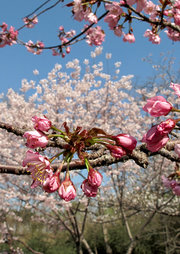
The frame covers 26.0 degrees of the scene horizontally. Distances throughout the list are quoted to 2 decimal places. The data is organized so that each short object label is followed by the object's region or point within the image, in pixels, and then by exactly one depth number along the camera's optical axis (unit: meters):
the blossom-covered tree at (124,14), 0.55
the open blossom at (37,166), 0.27
